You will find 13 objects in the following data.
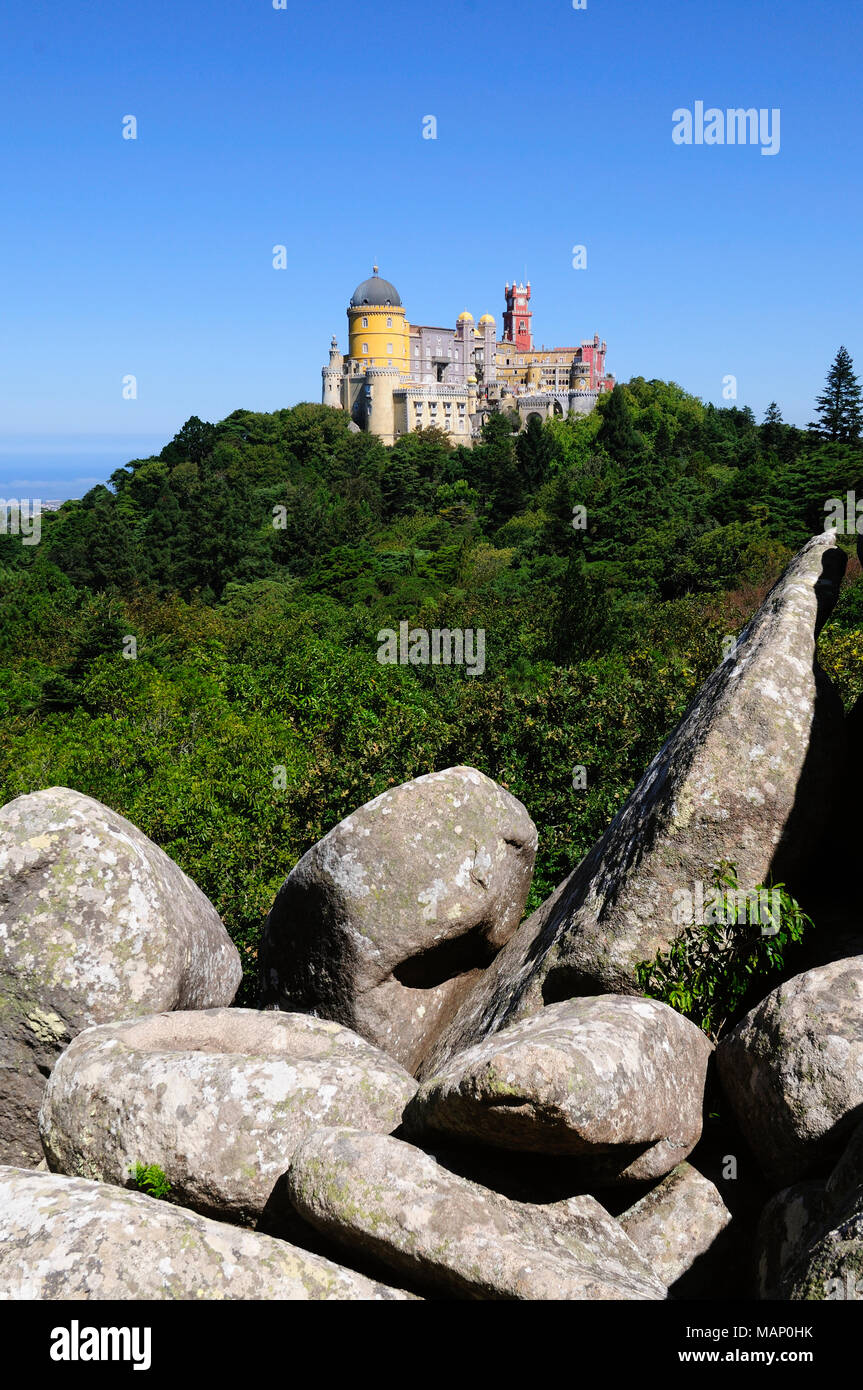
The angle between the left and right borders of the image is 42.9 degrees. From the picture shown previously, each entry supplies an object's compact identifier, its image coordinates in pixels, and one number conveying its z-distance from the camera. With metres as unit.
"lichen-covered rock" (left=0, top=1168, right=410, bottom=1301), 5.05
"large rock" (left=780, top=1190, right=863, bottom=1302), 4.36
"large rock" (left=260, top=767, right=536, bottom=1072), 9.27
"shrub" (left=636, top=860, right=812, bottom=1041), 7.15
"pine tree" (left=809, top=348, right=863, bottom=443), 74.44
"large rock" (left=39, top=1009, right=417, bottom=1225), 6.44
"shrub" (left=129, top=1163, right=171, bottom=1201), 6.34
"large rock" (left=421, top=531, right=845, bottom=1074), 7.58
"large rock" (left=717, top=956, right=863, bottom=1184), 5.76
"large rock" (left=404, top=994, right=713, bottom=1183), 5.69
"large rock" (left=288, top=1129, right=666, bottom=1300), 5.22
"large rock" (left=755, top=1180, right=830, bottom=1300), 5.36
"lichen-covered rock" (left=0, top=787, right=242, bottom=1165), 8.24
